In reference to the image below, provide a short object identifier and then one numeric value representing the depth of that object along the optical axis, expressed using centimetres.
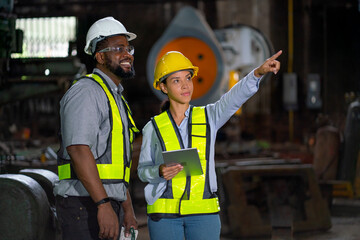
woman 388
